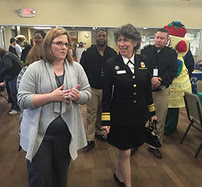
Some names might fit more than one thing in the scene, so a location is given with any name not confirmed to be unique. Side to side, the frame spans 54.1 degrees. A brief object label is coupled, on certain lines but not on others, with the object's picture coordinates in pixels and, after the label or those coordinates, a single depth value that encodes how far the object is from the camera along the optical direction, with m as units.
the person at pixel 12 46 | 5.62
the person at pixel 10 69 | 4.00
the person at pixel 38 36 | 2.07
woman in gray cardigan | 1.31
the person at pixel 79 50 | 6.04
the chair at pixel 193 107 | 2.45
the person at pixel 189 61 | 3.58
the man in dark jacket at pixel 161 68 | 2.49
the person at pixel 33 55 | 1.74
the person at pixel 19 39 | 5.22
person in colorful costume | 2.99
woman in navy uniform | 1.68
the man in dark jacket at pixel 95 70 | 2.72
